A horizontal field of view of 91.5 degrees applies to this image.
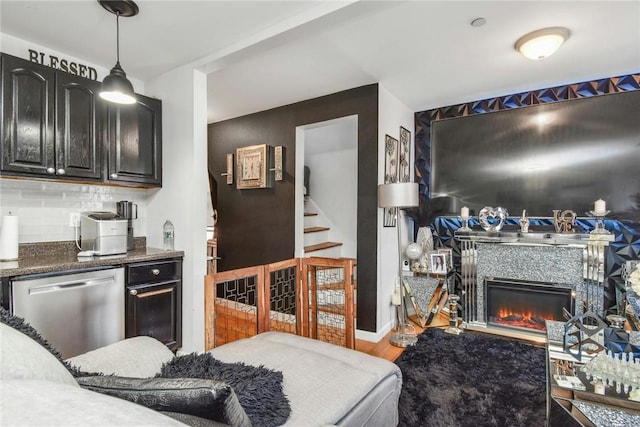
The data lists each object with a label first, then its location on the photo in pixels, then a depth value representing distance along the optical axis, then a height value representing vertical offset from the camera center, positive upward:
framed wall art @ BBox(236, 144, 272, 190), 3.81 +0.59
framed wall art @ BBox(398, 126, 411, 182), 3.64 +0.70
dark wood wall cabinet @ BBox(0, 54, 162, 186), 2.03 +0.62
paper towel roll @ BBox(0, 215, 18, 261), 2.03 -0.15
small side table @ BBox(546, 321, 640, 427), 1.28 -0.82
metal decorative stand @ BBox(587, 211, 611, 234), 2.86 -0.09
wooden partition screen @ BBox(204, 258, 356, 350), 2.01 -0.64
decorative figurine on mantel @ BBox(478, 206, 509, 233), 3.37 -0.05
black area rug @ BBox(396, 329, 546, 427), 1.86 -1.21
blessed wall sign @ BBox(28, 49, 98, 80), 2.30 +1.17
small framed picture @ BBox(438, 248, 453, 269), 3.67 -0.47
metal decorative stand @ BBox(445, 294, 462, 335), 3.37 -1.07
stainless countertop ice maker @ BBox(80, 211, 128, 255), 2.29 -0.14
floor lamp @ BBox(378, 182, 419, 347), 2.86 +0.13
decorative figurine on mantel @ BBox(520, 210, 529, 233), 3.24 -0.11
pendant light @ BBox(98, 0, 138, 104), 1.81 +0.84
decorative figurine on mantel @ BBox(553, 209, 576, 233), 3.08 -0.08
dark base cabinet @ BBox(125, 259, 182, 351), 2.29 -0.67
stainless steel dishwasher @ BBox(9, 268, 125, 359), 1.86 -0.59
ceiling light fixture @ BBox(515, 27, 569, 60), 2.21 +1.25
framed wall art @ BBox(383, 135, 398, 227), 3.25 +0.50
